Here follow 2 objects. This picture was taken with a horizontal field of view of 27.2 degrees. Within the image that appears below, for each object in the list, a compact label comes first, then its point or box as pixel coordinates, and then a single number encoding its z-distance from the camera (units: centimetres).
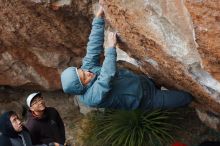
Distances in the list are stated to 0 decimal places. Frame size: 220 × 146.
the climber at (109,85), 399
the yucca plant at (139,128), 709
